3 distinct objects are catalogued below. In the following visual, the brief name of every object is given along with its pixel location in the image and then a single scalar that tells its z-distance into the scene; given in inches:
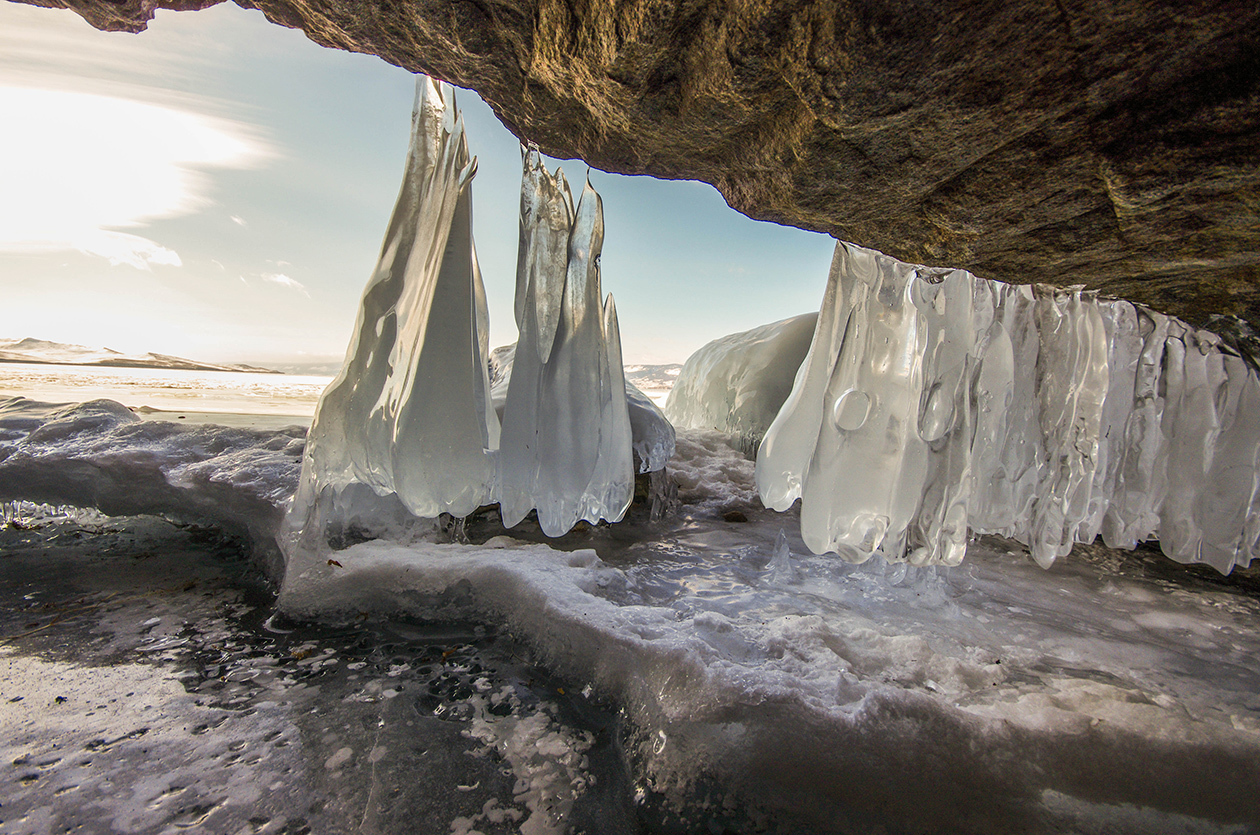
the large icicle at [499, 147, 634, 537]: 100.0
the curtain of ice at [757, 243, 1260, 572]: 83.1
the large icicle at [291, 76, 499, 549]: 91.7
